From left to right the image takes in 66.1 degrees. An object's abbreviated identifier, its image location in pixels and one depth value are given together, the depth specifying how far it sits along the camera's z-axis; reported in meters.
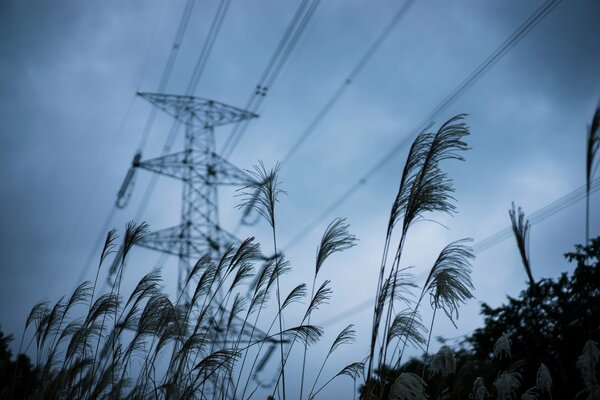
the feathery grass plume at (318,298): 3.19
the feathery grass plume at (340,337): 3.22
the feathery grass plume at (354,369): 2.82
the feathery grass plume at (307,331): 3.09
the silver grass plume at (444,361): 3.26
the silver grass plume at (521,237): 1.72
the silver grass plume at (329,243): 3.22
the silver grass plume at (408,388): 2.08
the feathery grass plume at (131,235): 3.80
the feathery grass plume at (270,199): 3.24
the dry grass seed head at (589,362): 2.08
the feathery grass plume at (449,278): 2.69
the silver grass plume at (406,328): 2.79
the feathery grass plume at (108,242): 3.94
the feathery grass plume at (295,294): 3.41
